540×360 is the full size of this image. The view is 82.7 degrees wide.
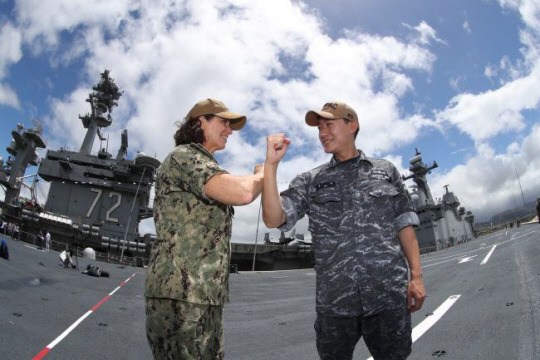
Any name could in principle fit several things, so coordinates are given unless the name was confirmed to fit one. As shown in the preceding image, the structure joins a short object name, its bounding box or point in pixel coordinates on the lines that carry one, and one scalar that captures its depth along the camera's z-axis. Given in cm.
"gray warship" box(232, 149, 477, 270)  3788
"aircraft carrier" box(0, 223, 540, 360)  371
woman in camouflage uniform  159
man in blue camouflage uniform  202
